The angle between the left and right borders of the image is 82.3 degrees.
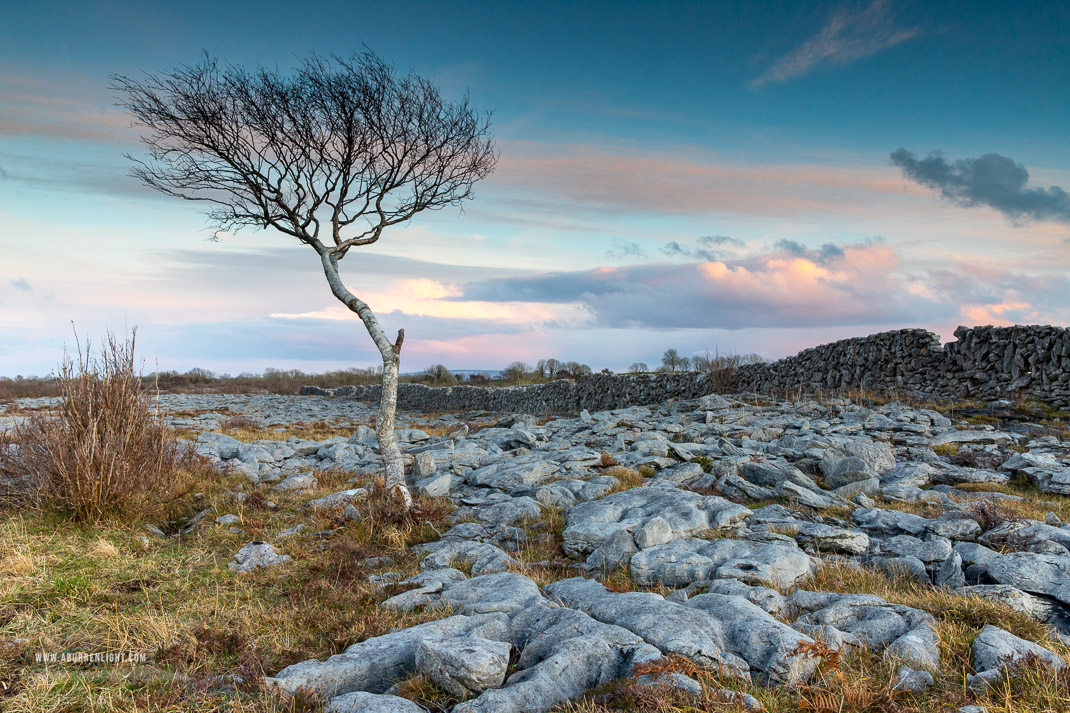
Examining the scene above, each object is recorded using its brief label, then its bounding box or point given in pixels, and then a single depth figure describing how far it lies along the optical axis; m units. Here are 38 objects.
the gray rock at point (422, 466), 10.37
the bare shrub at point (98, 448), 7.70
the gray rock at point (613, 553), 6.04
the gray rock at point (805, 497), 7.63
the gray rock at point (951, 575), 5.04
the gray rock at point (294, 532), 7.45
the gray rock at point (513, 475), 9.47
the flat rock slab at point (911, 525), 6.29
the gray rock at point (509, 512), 7.72
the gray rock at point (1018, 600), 4.46
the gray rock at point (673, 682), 3.24
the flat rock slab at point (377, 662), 3.80
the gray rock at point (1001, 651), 3.56
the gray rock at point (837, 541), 6.11
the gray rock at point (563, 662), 3.35
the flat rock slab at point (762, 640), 3.51
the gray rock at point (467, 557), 6.09
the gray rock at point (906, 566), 5.41
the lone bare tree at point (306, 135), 9.96
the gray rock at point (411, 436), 16.33
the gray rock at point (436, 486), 9.06
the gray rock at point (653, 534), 6.29
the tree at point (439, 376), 47.22
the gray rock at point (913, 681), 3.43
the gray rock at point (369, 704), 3.35
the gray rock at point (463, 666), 3.55
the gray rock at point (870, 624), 3.76
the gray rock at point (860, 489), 8.34
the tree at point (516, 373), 40.31
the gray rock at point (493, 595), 4.74
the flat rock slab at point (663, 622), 3.66
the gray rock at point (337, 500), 8.52
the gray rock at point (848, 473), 8.81
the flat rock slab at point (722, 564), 5.33
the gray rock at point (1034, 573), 4.70
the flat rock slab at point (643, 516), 6.62
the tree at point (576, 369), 32.56
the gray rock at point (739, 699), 3.13
